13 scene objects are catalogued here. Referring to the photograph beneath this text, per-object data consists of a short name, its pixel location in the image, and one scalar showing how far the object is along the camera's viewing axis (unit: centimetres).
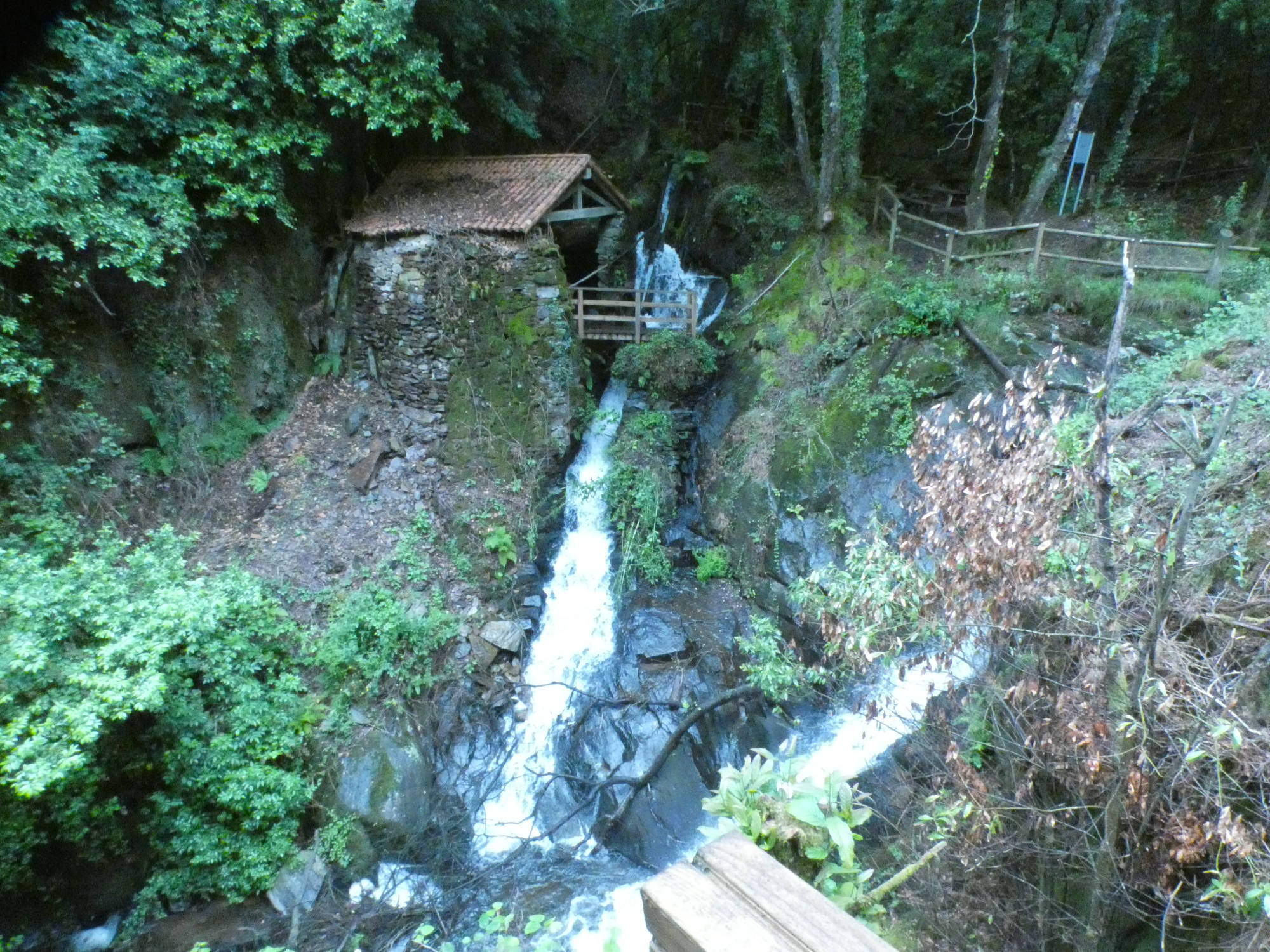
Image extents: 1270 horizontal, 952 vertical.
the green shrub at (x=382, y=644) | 802
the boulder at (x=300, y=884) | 672
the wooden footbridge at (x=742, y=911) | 91
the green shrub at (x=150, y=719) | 523
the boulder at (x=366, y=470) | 1018
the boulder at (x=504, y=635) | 917
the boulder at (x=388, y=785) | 739
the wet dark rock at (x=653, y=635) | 905
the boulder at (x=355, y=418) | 1076
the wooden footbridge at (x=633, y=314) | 1253
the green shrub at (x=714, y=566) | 1010
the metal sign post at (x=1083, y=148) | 1158
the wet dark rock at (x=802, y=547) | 908
